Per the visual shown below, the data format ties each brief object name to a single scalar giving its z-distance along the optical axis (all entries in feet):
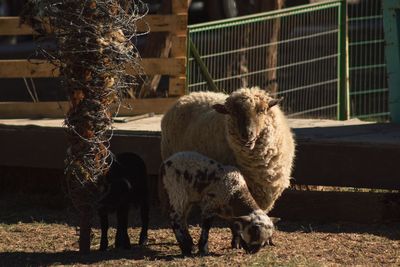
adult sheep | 50.93
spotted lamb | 50.14
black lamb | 51.55
